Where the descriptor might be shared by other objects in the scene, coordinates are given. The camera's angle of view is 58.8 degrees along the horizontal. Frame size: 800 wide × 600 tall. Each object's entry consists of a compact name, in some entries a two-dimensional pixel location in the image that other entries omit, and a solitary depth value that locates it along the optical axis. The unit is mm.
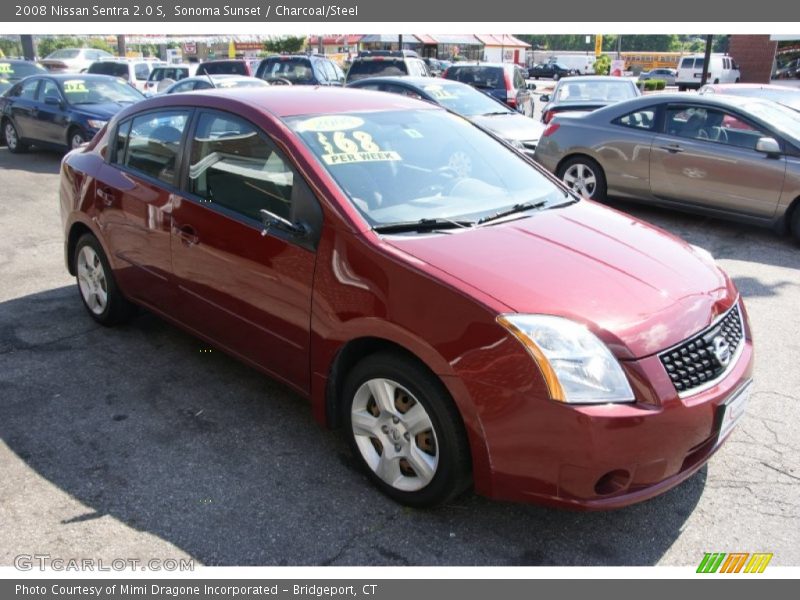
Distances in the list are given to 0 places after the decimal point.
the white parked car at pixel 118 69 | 23062
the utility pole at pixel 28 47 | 23672
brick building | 32719
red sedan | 2598
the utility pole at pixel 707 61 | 18681
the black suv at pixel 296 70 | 16641
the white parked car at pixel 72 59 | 23891
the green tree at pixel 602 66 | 52125
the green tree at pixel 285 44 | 47844
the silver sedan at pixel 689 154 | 7203
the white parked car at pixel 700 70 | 32875
